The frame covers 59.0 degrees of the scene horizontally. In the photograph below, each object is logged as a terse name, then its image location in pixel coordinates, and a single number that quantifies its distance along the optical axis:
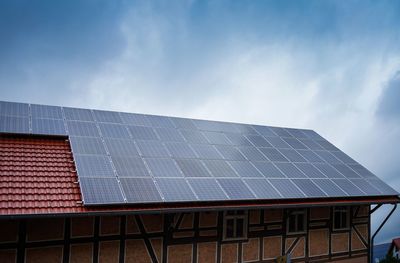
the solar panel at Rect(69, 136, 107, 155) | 9.10
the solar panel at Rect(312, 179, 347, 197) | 10.68
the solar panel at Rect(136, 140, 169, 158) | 9.84
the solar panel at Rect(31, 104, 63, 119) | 10.72
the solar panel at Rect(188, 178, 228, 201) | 8.70
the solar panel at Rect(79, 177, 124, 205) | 7.43
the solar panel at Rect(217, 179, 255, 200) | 9.10
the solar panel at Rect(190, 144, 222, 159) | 10.72
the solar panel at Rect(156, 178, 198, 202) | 8.31
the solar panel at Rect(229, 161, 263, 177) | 10.32
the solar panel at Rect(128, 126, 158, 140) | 10.70
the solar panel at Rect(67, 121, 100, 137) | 10.04
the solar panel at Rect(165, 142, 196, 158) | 10.27
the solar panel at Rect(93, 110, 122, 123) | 11.37
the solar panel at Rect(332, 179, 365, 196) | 11.16
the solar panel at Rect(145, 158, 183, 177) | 9.05
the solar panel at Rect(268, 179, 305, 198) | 9.91
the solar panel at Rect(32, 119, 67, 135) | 9.94
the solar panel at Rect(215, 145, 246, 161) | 11.12
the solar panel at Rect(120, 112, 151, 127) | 11.59
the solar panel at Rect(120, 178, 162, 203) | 7.89
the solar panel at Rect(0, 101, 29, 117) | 10.31
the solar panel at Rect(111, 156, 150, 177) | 8.62
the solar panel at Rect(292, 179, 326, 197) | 10.31
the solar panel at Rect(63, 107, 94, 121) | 11.06
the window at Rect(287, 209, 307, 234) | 10.94
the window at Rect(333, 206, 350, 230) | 11.94
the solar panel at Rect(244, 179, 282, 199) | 9.55
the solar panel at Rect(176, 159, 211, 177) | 9.51
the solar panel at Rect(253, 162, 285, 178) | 10.70
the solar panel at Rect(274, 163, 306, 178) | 11.09
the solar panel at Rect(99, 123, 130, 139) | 10.34
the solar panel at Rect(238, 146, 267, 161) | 11.47
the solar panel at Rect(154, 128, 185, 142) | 11.09
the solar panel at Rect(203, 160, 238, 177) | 9.93
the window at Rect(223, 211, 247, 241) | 9.85
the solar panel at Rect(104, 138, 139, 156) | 9.43
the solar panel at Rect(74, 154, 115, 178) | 8.22
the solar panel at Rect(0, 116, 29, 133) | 9.57
